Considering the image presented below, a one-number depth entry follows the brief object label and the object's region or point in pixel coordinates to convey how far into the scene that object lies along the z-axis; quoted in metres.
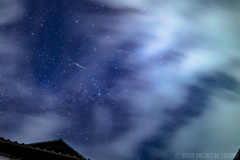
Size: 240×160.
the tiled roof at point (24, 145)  14.64
